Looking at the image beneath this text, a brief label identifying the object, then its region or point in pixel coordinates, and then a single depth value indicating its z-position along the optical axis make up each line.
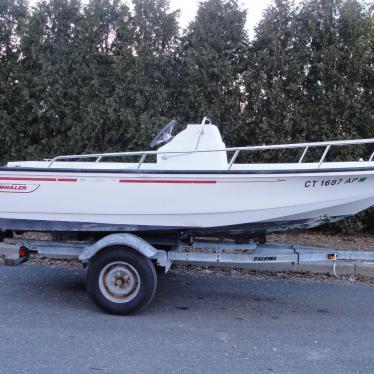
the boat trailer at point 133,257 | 4.84
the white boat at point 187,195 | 4.66
